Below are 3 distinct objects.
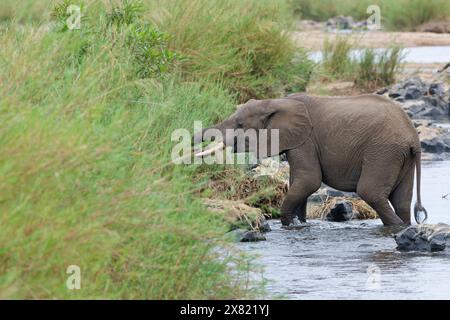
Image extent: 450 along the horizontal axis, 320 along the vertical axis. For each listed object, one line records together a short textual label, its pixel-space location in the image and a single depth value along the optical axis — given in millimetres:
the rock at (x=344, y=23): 39309
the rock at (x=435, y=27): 35000
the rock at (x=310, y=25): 38822
